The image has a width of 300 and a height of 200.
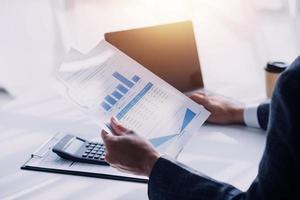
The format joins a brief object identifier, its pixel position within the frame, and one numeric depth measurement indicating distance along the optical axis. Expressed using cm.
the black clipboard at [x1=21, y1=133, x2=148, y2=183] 91
